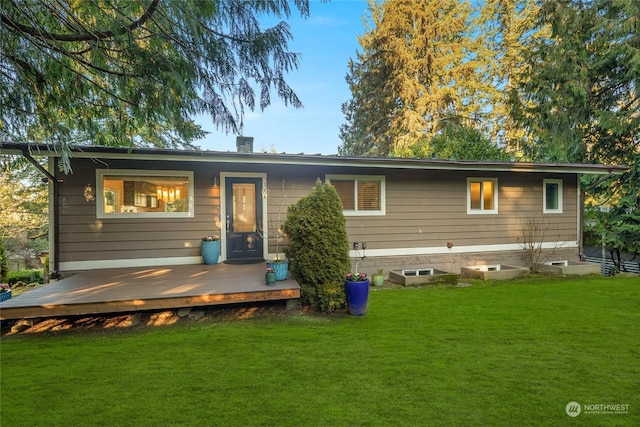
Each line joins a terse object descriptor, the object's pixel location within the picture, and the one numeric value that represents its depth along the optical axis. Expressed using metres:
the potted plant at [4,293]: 4.51
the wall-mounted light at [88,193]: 5.82
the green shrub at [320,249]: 4.60
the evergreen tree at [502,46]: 17.05
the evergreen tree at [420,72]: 16.41
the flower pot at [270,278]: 4.66
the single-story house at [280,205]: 5.82
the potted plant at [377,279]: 6.72
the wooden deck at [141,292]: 3.82
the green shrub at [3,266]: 8.02
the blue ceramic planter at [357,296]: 4.54
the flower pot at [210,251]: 6.30
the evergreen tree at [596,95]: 9.51
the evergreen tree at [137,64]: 2.85
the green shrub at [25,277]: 9.50
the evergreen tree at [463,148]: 11.37
